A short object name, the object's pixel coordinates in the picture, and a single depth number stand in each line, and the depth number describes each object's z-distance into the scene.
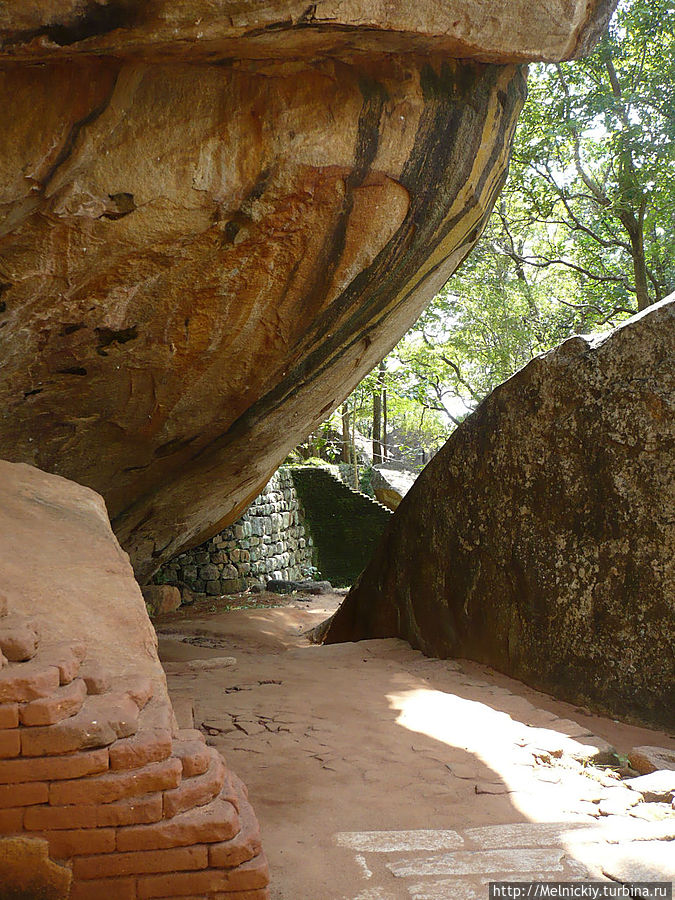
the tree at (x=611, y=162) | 10.11
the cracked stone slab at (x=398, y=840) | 2.44
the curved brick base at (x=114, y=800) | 1.89
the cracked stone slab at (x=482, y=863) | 2.28
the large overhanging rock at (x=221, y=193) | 3.74
